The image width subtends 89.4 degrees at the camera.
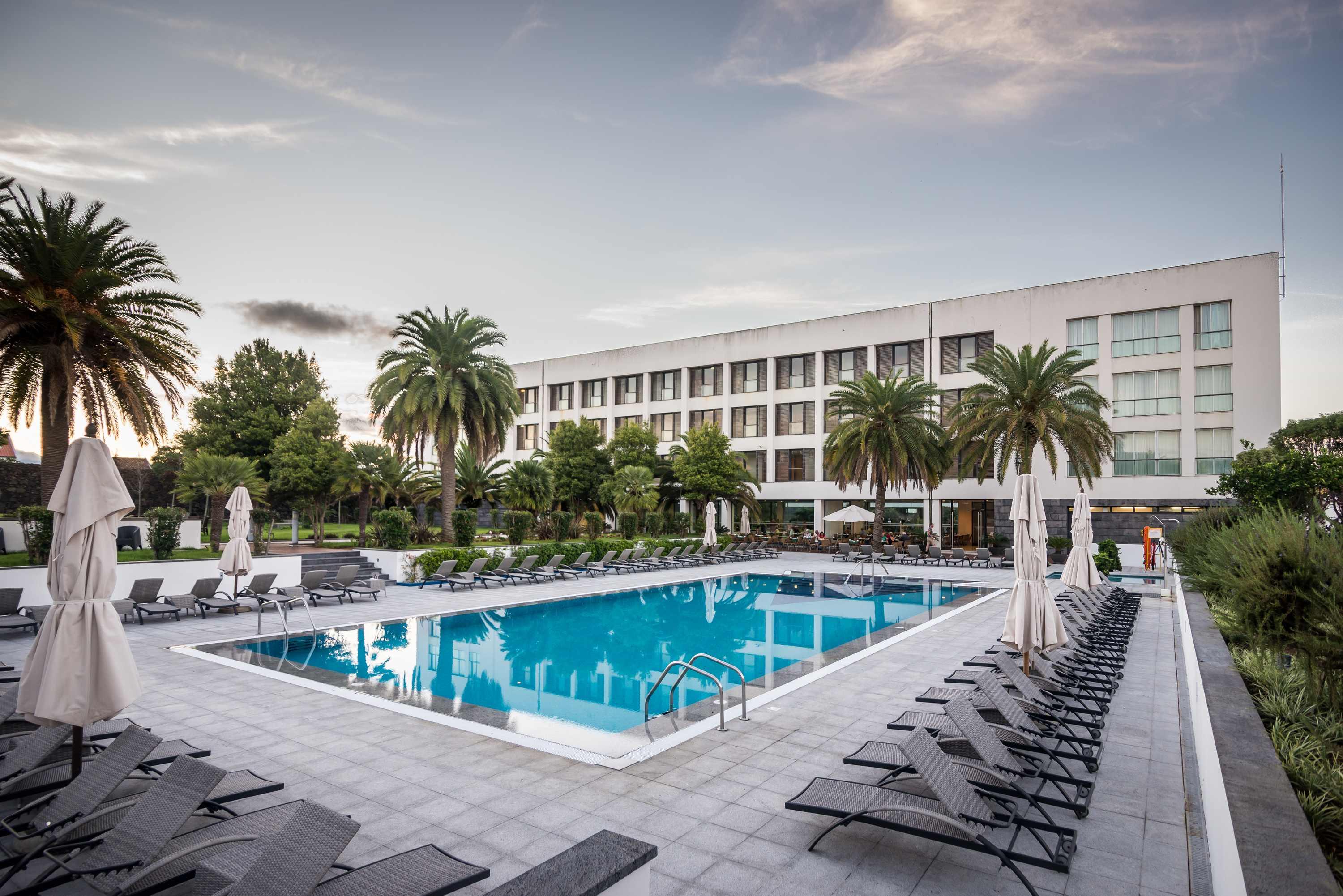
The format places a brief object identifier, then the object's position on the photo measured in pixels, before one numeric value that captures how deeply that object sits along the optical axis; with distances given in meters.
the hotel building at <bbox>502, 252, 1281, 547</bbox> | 30.41
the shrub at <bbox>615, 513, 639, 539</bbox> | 30.70
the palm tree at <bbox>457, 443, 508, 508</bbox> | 33.94
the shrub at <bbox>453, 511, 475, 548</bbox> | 23.39
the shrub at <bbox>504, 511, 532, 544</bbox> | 25.19
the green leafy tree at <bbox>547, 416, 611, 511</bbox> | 36.59
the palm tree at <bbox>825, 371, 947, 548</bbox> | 30.66
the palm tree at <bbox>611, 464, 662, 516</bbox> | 33.84
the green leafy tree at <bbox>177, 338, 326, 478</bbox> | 40.47
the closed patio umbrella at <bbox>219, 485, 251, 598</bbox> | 13.91
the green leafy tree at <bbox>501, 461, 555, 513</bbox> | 30.52
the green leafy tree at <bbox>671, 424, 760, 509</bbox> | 36.12
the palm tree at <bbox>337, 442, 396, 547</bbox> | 26.88
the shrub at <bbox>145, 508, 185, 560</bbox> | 16.62
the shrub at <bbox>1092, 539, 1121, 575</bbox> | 22.91
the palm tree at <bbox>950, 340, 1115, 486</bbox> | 26.33
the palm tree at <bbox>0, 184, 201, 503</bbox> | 14.13
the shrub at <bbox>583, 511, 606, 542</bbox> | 29.72
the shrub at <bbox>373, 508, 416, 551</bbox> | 21.31
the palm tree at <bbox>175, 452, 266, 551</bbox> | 21.94
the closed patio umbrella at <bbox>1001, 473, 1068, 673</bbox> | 7.76
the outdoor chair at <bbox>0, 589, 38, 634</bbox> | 12.05
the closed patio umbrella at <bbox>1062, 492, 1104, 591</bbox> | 13.90
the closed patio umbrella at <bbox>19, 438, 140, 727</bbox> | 4.75
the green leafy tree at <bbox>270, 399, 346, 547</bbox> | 27.86
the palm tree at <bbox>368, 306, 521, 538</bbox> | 23.84
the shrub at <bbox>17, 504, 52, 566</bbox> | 14.86
